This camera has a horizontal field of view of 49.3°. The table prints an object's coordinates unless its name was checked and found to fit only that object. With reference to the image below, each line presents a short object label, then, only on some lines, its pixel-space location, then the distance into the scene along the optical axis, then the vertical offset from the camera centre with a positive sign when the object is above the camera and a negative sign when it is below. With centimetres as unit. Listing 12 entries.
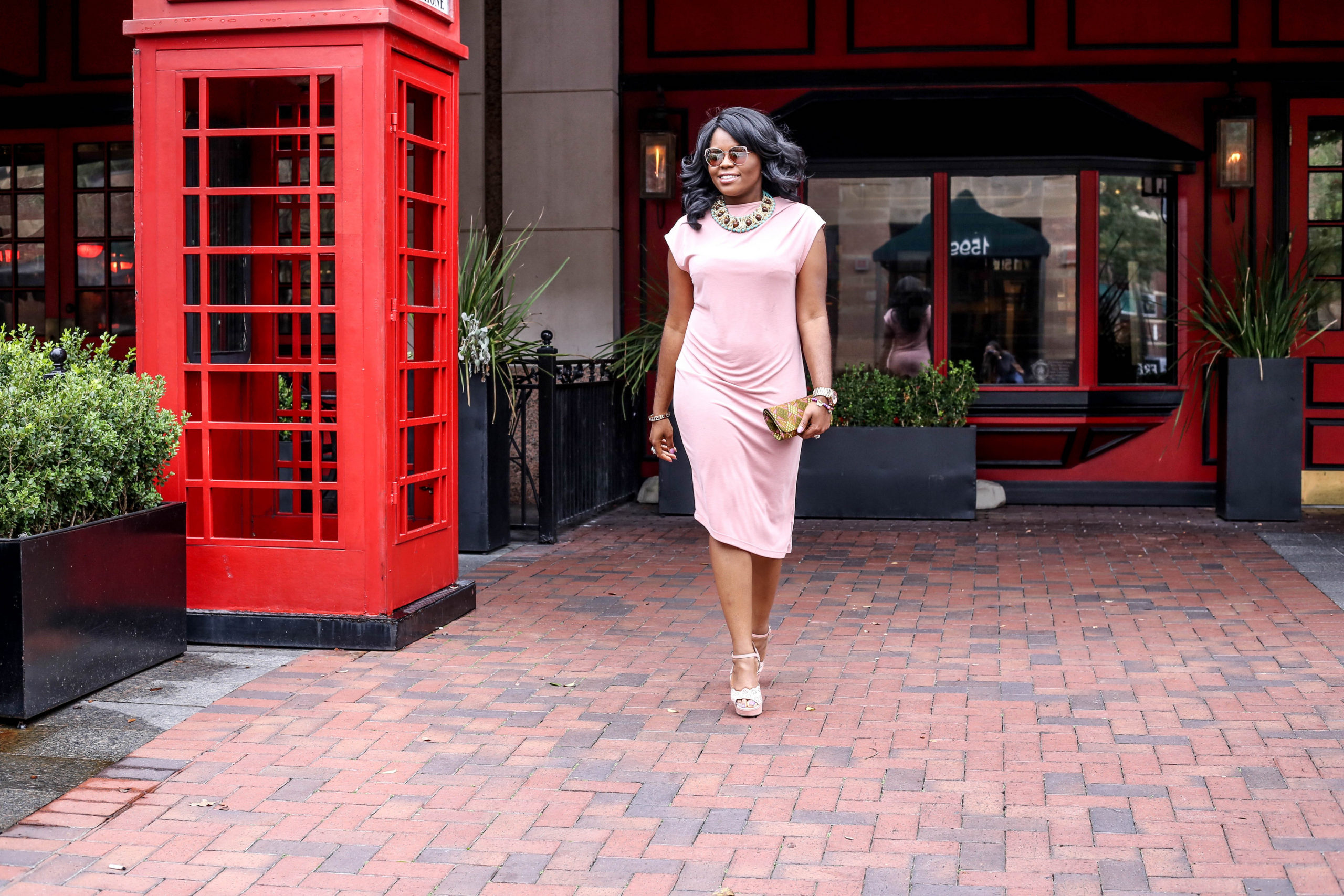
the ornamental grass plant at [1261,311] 961 +40
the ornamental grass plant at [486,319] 788 +29
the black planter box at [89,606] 454 -78
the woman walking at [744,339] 468 +11
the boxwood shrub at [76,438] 470 -22
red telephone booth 555 +39
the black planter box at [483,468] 793 -53
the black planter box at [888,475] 962 -68
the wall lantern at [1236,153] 1008 +150
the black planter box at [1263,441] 956 -46
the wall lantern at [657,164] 1058 +151
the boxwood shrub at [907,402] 973 -20
